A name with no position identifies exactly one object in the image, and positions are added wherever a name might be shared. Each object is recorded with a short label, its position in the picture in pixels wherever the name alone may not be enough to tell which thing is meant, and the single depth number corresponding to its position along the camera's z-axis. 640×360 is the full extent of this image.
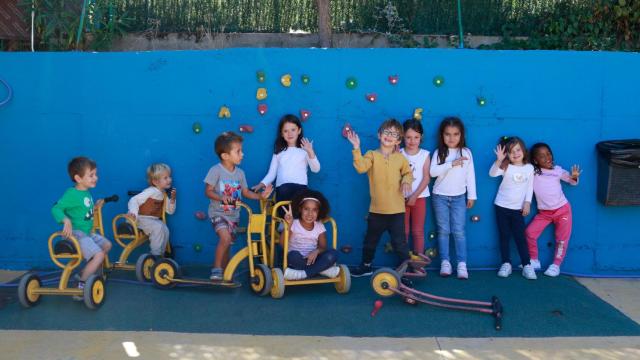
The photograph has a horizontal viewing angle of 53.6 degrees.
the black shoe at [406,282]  5.97
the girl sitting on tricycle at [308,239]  5.76
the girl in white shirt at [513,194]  6.40
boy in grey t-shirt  6.13
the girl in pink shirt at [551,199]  6.44
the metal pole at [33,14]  7.73
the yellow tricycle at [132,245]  6.11
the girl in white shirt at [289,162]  6.32
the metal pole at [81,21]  7.73
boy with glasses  6.10
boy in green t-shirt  5.54
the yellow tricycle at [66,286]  5.36
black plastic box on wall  6.28
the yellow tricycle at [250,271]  5.69
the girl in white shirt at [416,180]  6.35
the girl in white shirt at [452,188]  6.37
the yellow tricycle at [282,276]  5.64
